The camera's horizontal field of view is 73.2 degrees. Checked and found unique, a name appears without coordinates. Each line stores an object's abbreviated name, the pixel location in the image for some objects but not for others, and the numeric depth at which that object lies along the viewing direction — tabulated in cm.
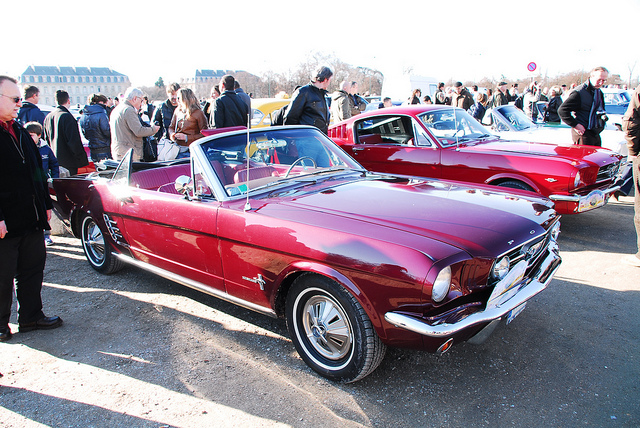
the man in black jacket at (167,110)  796
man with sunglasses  322
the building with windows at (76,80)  10669
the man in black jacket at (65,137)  625
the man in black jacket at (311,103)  598
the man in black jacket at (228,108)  662
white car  767
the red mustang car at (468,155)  504
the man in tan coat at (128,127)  596
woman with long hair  618
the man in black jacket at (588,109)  658
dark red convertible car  230
